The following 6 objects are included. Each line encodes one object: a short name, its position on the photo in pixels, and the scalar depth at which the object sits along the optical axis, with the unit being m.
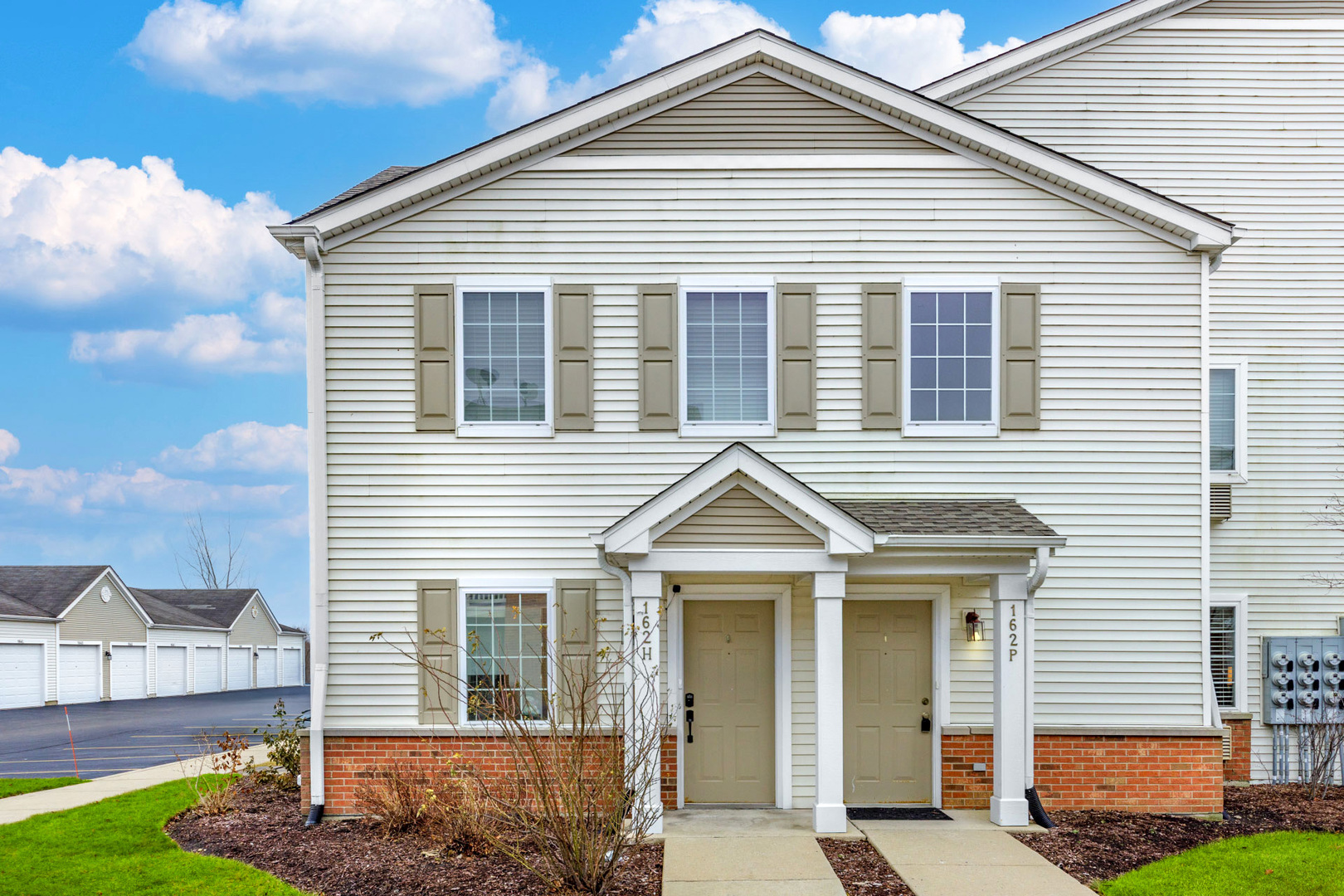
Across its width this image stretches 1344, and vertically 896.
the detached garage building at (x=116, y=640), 28.97
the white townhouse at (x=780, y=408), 9.61
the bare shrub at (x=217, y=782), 10.01
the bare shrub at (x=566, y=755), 7.02
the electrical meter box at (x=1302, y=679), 11.22
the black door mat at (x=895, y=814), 9.30
